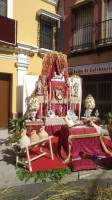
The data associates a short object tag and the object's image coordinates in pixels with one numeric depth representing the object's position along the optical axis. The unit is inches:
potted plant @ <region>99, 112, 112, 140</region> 203.5
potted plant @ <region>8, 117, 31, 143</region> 158.2
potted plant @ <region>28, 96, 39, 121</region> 274.7
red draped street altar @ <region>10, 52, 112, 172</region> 175.6
